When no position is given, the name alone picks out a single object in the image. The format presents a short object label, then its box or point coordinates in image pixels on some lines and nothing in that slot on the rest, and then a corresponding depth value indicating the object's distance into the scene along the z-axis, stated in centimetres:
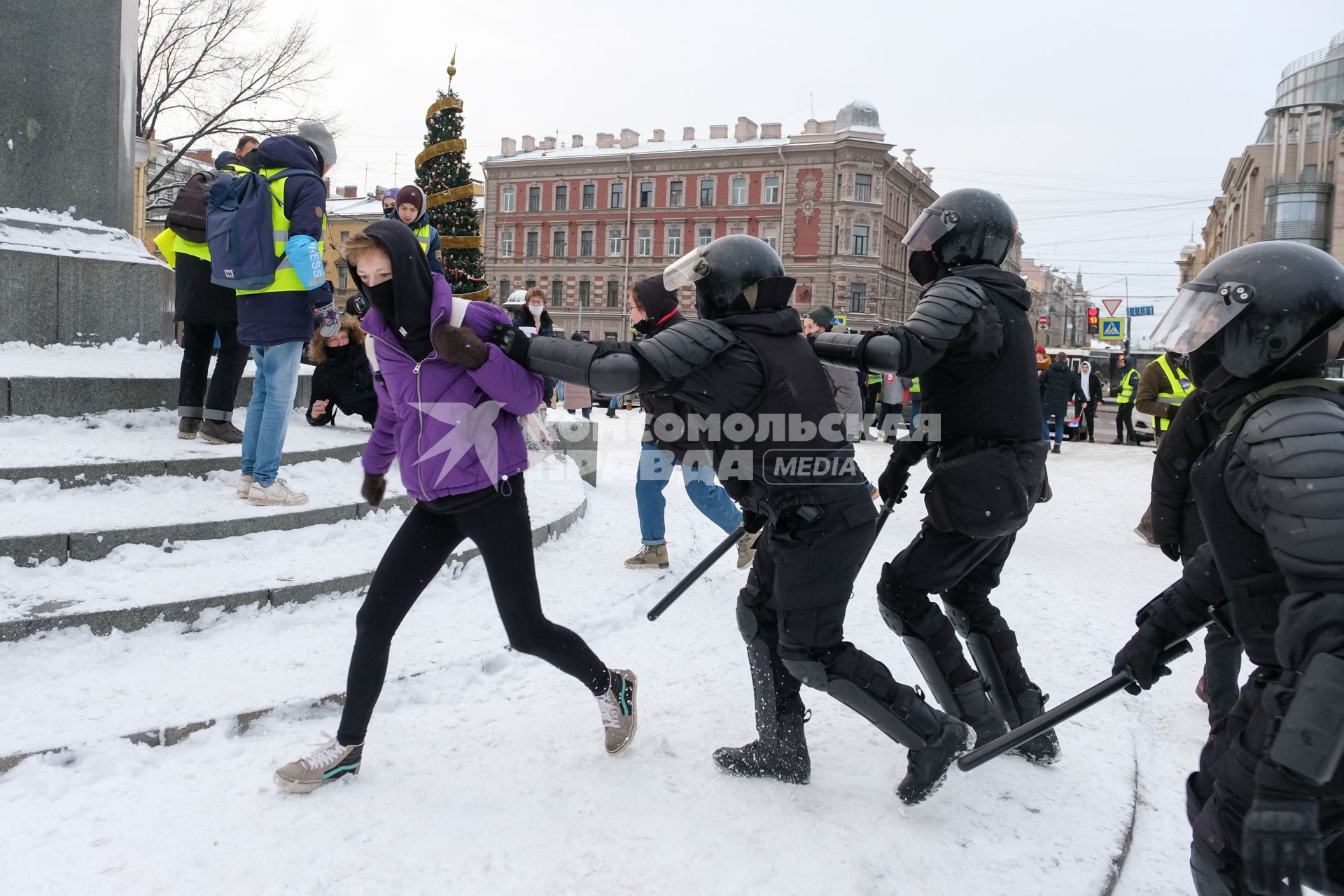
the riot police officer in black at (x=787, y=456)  274
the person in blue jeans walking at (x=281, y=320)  503
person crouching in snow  714
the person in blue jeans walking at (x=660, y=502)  579
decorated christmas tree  1572
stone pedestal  639
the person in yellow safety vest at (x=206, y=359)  571
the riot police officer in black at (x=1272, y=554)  168
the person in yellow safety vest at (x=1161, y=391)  773
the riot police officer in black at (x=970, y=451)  295
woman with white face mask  1047
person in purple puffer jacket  279
